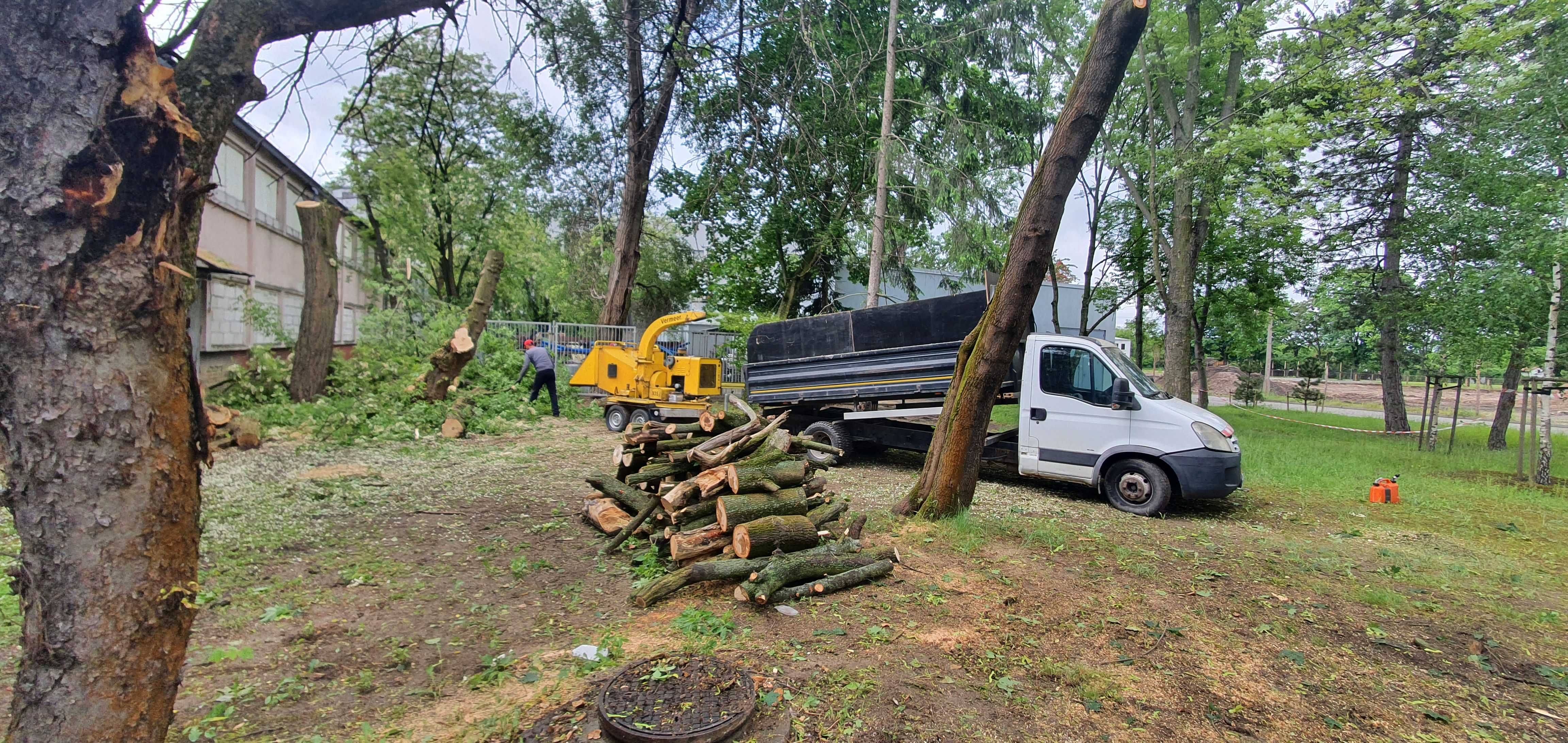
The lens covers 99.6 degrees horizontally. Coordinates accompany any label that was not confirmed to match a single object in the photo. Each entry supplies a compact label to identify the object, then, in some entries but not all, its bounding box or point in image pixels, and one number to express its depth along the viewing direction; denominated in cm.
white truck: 727
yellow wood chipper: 1266
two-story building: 1350
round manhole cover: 281
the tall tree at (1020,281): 547
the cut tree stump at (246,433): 912
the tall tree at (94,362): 173
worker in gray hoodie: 1406
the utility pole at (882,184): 1369
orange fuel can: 815
